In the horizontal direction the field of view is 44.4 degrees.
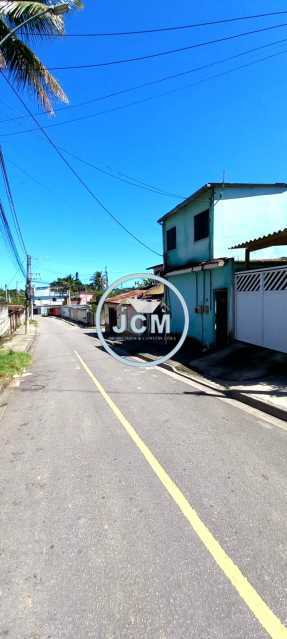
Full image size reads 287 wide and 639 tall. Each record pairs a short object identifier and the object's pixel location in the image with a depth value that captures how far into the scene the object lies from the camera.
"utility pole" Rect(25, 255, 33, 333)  40.59
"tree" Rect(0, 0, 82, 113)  8.47
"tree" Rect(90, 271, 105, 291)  93.70
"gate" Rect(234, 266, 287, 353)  10.76
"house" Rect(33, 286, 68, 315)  113.19
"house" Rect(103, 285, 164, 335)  23.98
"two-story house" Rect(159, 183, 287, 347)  14.35
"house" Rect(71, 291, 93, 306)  88.25
